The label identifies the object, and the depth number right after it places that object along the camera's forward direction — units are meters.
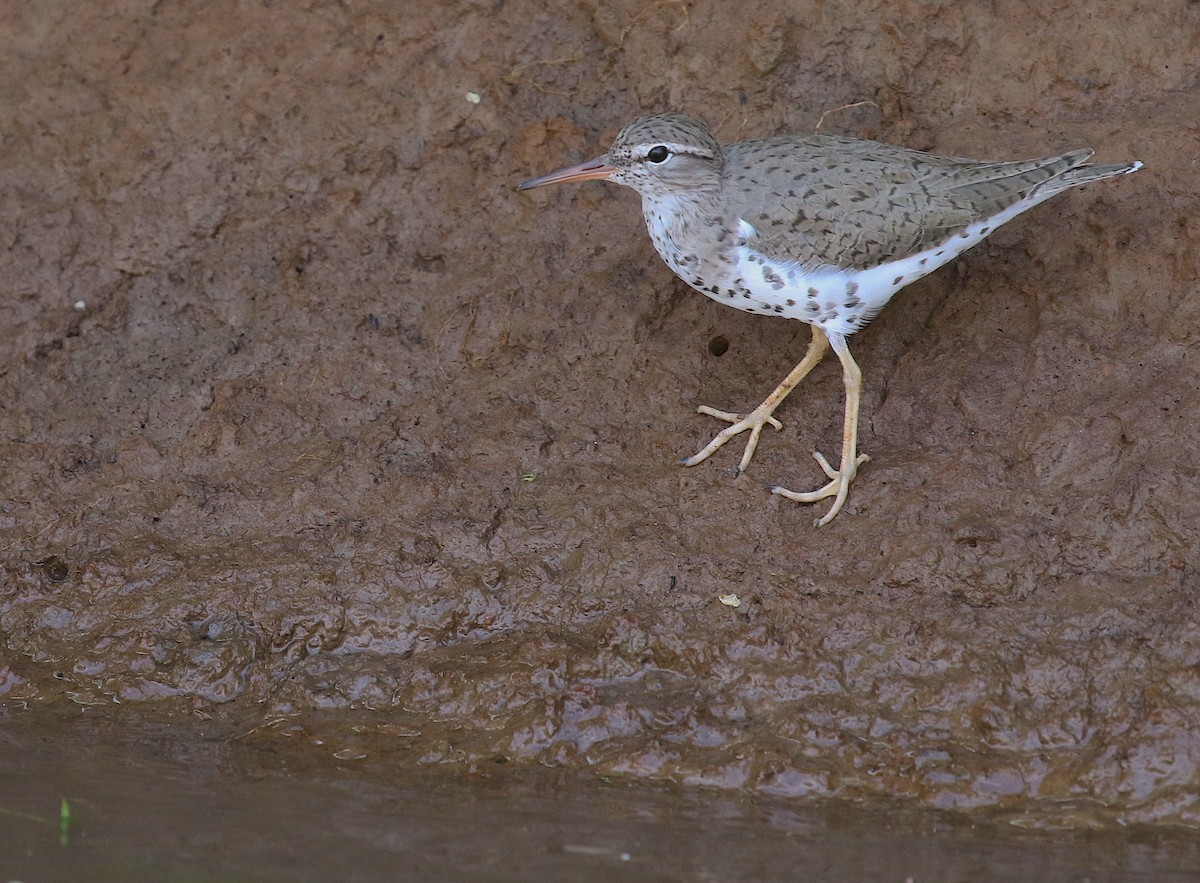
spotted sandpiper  10.78
